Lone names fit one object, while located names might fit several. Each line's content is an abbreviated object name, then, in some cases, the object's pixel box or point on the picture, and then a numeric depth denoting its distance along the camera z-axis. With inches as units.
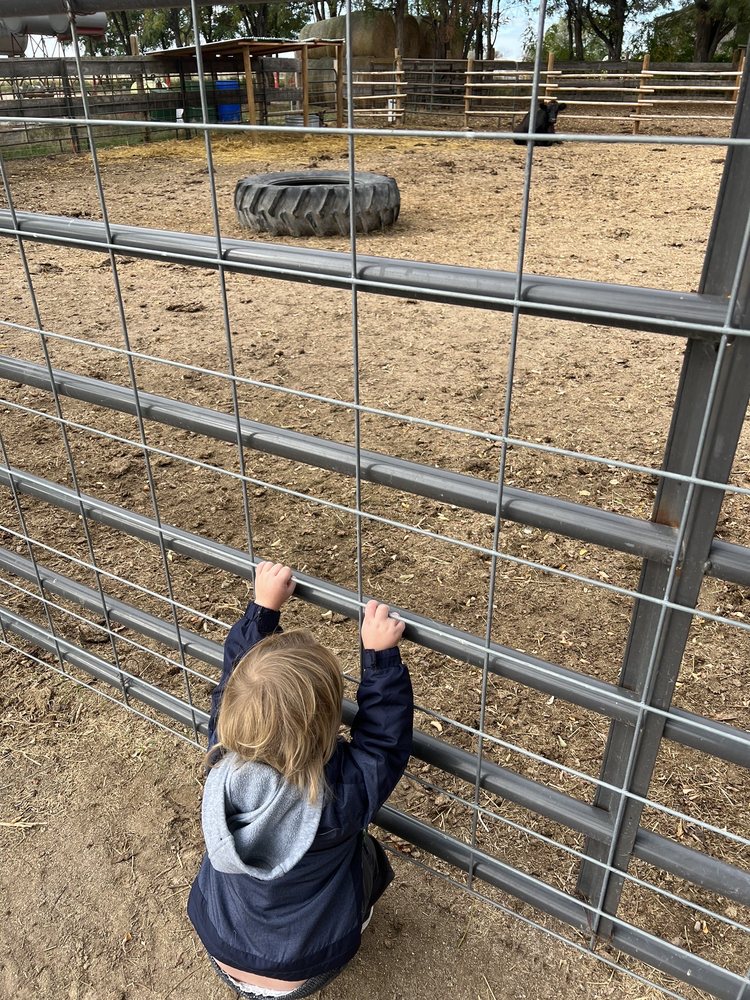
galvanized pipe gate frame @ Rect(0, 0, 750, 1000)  40.2
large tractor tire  277.0
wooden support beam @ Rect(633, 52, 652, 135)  633.0
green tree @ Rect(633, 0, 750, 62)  1139.9
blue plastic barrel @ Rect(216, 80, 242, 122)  670.2
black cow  522.9
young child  53.7
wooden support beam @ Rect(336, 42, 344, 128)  611.5
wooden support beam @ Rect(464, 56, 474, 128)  692.4
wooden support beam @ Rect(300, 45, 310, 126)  581.9
